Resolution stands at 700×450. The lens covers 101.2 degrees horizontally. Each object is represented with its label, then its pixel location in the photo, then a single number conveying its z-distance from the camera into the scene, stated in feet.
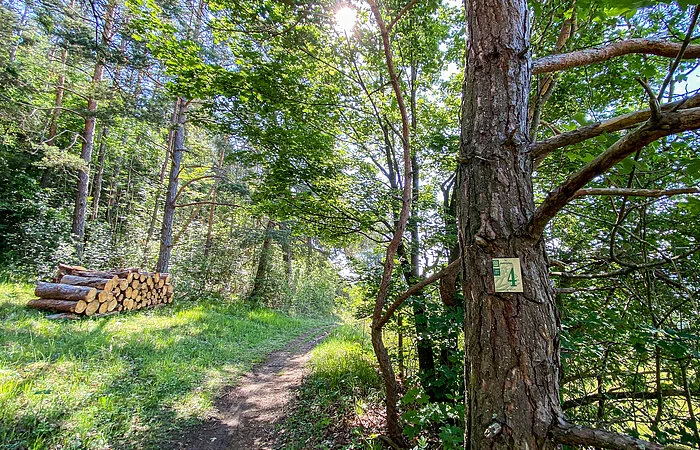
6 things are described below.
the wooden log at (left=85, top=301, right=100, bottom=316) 18.70
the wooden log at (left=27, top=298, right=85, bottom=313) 18.16
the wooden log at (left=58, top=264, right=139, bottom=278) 22.00
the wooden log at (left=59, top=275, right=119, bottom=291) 20.34
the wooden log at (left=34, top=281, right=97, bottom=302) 18.72
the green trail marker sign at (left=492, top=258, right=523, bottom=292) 3.36
